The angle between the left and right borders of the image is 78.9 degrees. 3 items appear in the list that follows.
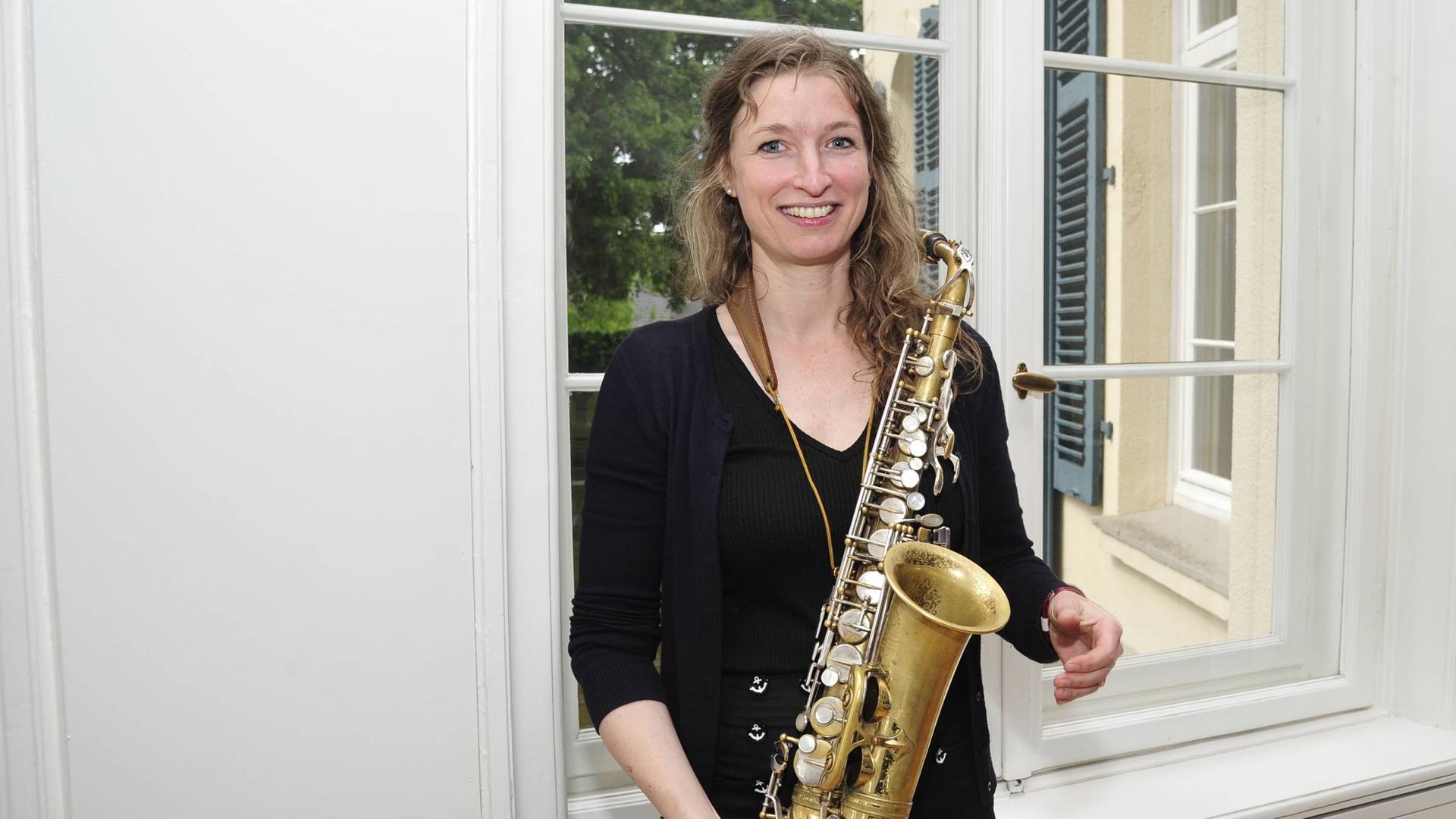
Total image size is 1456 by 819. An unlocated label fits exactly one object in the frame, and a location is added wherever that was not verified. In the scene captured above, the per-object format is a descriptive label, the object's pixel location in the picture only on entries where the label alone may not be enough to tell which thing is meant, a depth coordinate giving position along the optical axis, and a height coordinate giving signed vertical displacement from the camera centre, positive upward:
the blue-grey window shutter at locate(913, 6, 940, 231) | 1.77 +0.47
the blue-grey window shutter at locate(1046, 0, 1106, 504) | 1.84 +0.24
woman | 1.14 -0.17
